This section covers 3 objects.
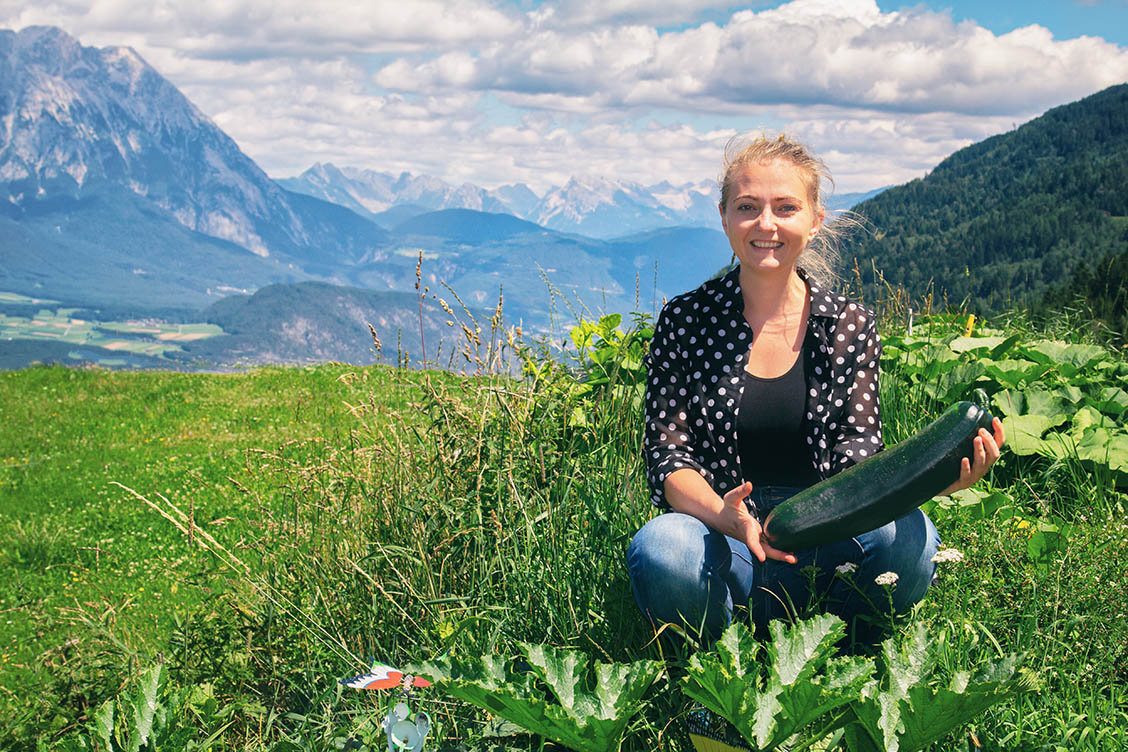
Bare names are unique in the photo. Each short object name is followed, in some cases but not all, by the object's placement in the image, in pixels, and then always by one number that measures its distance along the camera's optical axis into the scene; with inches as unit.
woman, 105.5
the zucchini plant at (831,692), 76.3
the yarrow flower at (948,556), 100.5
